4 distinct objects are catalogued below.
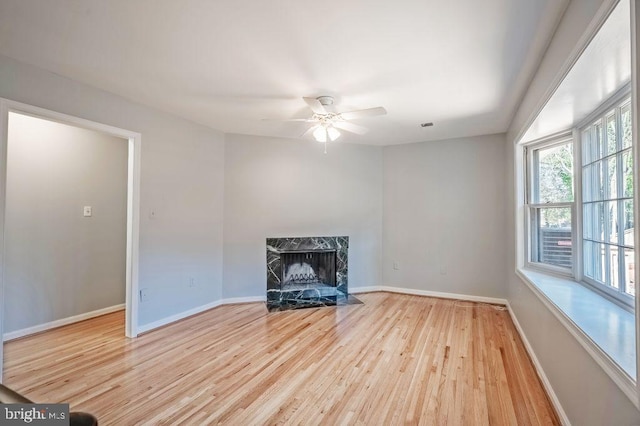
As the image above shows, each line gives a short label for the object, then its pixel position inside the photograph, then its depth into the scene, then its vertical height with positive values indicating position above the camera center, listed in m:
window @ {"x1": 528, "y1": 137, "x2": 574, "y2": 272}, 2.71 +0.16
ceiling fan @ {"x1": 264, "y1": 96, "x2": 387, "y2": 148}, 2.62 +0.98
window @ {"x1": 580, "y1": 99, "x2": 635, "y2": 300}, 1.77 +0.12
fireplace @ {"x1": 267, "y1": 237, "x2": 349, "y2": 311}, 4.28 -0.83
